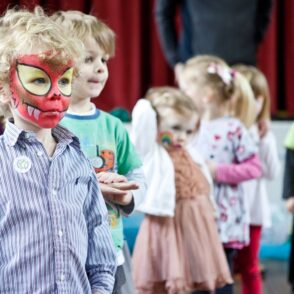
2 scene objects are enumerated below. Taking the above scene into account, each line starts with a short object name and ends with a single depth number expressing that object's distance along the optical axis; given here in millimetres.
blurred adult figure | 5446
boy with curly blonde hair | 2506
